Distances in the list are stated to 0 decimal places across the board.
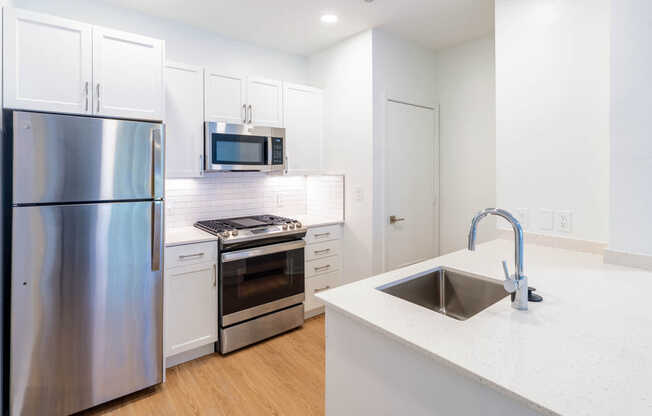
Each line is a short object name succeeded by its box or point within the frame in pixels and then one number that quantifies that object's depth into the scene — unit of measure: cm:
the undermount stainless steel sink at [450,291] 147
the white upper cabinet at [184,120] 253
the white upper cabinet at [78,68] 174
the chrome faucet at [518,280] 113
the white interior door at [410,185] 320
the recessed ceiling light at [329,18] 272
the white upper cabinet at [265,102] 296
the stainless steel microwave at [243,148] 270
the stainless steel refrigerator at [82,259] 172
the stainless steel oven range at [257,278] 253
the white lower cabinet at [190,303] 231
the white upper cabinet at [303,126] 323
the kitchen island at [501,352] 75
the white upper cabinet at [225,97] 271
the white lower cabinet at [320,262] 309
